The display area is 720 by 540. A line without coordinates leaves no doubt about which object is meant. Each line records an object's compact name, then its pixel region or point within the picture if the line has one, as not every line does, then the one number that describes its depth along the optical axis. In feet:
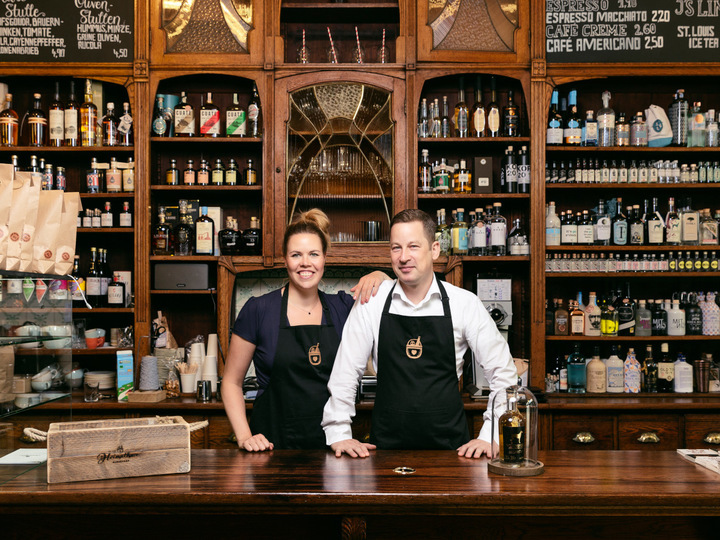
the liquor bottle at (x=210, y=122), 11.76
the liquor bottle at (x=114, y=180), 11.66
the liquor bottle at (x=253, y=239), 11.58
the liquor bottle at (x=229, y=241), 11.56
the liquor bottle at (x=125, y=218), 11.72
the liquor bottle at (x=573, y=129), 11.71
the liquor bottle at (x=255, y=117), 11.72
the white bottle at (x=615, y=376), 11.42
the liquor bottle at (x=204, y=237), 11.71
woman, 7.29
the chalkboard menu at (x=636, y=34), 11.51
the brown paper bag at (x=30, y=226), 5.98
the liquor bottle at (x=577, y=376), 11.46
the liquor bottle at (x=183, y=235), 11.75
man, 6.80
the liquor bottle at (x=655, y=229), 11.73
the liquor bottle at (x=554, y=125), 11.67
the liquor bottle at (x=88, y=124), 11.69
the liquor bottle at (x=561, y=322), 11.70
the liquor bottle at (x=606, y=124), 11.73
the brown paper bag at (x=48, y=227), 6.47
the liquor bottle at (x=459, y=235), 11.76
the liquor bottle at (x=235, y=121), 11.78
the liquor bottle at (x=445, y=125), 11.89
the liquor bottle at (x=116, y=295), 11.70
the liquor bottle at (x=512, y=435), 5.35
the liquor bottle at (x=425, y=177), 11.80
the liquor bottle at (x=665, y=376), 11.63
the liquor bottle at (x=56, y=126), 11.71
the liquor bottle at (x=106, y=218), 11.75
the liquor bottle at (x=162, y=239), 11.67
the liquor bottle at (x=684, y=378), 11.48
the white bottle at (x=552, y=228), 11.71
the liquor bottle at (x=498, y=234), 11.63
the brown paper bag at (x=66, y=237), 6.71
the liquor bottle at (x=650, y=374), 11.60
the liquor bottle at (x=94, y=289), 11.78
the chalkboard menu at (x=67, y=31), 11.51
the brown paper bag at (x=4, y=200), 5.66
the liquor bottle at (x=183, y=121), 11.78
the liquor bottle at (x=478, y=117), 11.83
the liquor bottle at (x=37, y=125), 11.77
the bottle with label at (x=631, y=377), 11.43
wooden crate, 5.09
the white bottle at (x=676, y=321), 11.62
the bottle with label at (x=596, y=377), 11.35
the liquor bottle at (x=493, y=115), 11.82
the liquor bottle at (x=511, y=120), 11.80
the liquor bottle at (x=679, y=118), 11.80
